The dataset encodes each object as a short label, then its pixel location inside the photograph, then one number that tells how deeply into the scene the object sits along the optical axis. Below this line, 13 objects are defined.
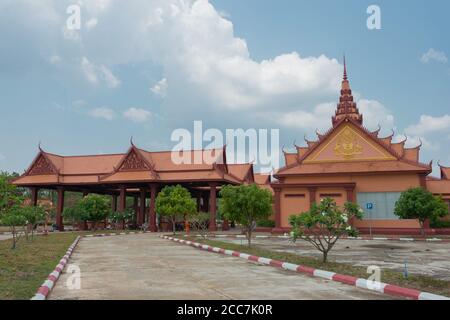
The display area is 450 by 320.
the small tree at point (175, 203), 28.72
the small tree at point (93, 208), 34.28
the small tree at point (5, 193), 13.84
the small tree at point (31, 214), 21.61
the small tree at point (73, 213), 34.80
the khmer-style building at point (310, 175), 30.02
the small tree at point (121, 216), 37.44
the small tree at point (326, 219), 12.04
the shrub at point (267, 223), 33.78
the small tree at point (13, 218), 18.42
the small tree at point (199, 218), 30.01
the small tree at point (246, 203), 18.39
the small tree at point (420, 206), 25.61
